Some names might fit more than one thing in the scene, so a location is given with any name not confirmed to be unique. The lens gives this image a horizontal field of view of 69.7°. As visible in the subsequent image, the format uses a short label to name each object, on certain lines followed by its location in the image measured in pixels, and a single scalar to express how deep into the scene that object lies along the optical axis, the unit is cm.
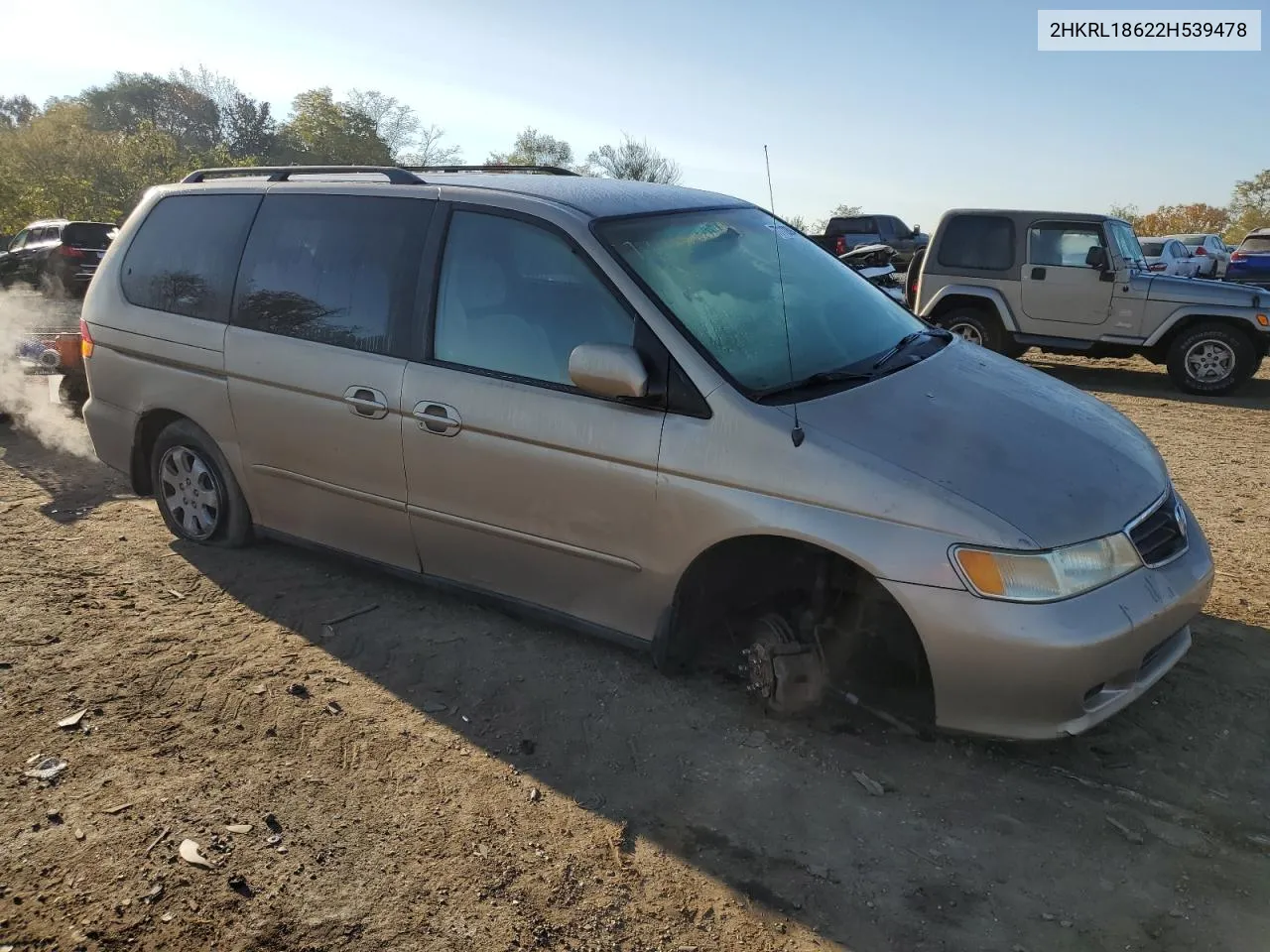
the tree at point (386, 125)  6981
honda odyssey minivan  277
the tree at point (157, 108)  7475
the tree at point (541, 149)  5956
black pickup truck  2553
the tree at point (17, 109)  7875
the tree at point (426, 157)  5631
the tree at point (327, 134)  6769
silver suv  981
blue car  2067
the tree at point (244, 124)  7181
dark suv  1847
